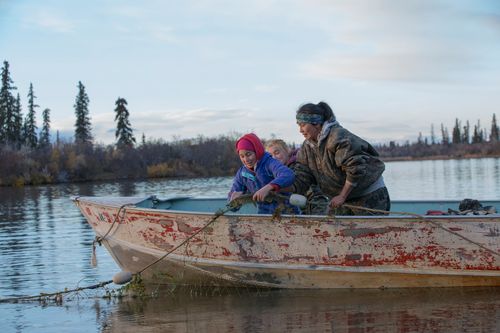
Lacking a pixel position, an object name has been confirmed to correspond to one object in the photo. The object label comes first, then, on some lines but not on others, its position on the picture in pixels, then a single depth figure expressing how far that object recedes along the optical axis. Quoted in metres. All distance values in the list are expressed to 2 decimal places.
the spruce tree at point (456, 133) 142.00
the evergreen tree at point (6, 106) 73.44
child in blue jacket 7.63
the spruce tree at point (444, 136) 143.80
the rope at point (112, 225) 8.56
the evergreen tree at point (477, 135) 139.62
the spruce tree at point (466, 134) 144.00
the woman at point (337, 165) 7.59
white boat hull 7.43
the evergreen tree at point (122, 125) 81.38
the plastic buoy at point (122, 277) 8.15
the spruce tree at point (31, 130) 76.12
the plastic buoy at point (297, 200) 7.36
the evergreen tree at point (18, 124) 74.25
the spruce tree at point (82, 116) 81.69
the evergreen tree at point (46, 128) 82.25
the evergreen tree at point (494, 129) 137.75
